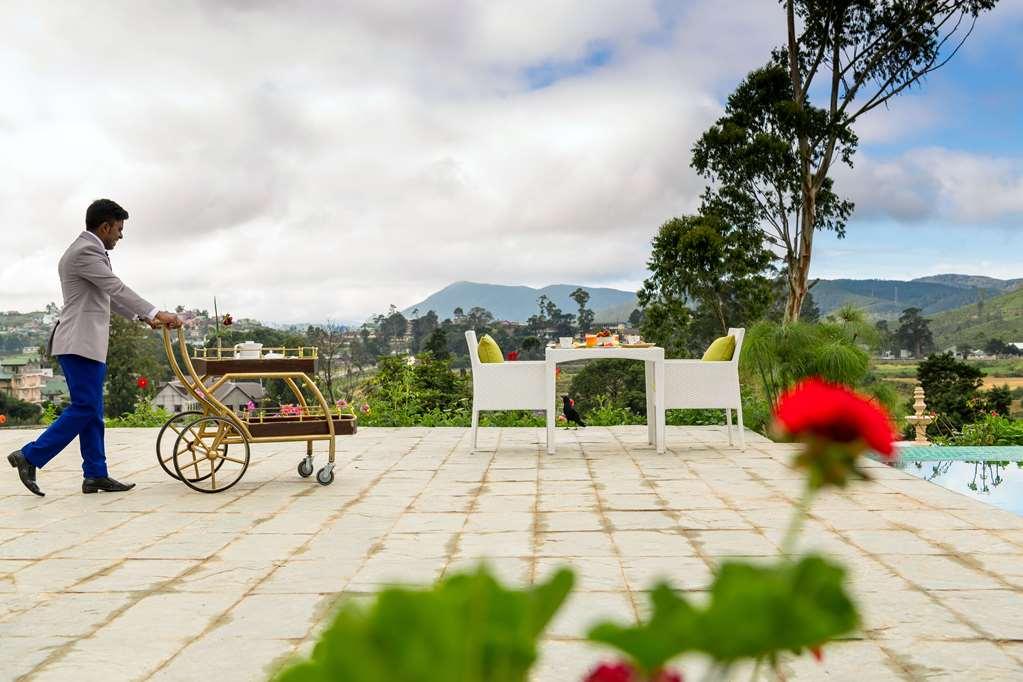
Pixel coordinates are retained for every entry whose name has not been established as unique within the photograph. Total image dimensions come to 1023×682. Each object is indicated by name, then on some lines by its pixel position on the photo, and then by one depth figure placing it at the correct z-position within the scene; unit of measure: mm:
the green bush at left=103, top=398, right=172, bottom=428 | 9336
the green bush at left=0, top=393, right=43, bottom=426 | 10081
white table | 6473
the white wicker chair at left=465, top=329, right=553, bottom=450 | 6594
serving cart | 5137
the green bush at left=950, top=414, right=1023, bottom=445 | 8234
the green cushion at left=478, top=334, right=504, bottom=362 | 6871
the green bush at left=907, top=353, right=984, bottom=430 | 18062
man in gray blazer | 4918
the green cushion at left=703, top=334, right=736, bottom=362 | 6719
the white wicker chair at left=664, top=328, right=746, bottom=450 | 6586
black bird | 8148
